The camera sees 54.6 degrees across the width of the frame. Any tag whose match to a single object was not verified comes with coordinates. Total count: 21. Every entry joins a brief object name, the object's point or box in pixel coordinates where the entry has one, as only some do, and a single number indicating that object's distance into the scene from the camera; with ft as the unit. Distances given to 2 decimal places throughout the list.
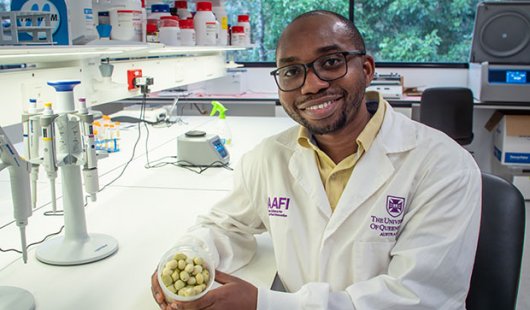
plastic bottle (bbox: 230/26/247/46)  10.44
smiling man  3.40
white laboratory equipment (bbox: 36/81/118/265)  3.89
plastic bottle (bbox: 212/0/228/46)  9.51
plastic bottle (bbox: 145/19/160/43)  6.55
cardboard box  13.26
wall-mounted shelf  3.53
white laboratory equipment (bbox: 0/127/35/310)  3.32
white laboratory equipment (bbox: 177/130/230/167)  7.16
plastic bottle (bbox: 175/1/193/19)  8.10
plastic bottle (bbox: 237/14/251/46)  10.68
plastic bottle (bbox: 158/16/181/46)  7.06
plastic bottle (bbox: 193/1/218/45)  8.43
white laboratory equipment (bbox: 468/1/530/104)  13.21
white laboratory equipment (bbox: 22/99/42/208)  3.79
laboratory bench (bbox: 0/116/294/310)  3.67
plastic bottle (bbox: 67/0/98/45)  4.72
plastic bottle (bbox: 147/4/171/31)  7.15
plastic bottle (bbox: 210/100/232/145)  8.77
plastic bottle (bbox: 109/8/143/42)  5.77
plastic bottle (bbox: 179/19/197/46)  7.62
